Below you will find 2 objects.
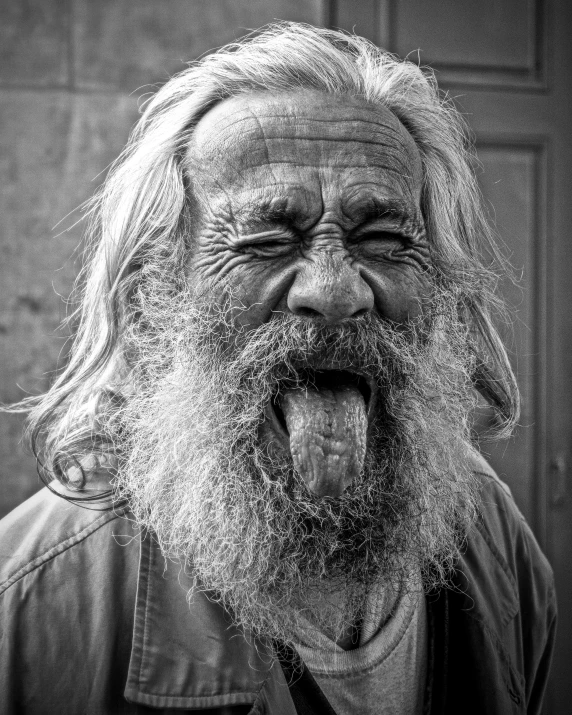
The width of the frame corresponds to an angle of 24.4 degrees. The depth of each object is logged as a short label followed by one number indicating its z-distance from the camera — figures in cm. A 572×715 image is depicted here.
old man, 65
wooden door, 112
